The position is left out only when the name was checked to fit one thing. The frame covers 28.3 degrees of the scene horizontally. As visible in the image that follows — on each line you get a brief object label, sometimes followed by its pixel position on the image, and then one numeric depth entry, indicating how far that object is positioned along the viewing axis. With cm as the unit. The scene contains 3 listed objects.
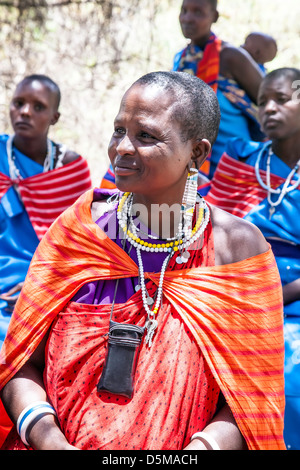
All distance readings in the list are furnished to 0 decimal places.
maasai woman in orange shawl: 183
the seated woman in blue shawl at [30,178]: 363
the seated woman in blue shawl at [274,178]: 317
